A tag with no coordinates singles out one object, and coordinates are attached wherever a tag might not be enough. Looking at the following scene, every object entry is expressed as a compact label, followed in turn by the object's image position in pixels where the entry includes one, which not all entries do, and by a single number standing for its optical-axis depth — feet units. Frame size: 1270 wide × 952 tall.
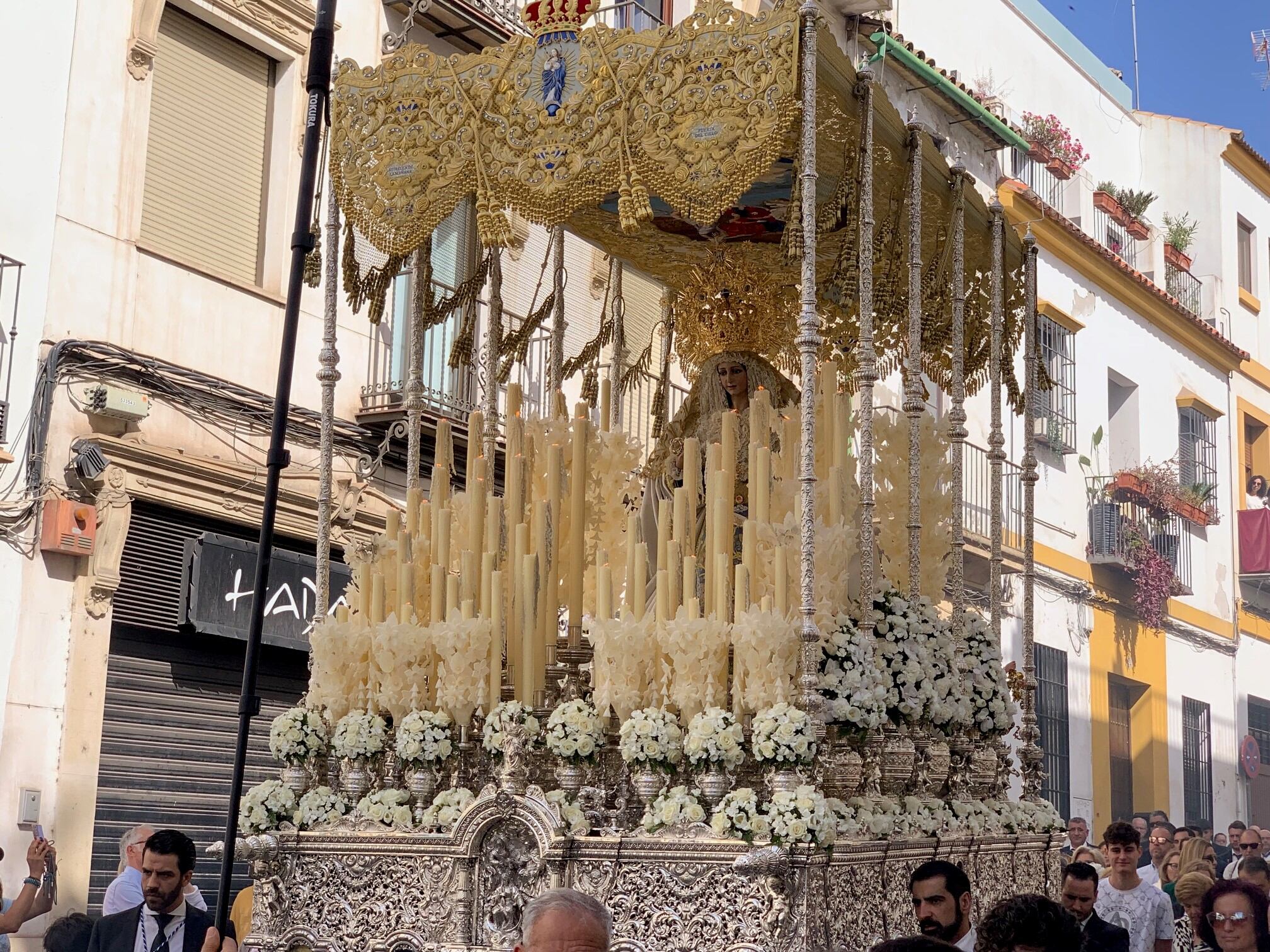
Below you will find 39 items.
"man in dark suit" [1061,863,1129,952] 20.30
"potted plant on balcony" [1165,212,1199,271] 73.67
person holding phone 25.04
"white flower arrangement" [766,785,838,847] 19.11
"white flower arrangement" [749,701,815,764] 19.48
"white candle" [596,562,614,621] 21.57
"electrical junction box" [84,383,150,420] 31.89
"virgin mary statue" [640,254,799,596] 26.32
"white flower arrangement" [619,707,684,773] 20.13
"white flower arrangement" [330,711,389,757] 22.56
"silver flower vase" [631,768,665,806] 20.31
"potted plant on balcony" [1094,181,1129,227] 67.41
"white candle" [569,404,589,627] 23.82
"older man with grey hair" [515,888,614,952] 10.50
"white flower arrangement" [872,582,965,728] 21.86
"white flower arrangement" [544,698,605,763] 20.83
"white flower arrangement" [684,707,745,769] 19.79
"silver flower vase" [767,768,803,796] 19.57
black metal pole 15.11
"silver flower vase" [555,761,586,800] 21.02
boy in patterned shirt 22.85
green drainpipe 51.42
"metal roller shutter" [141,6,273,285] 35.12
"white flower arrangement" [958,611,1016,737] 24.66
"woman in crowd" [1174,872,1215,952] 22.11
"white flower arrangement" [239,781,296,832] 22.86
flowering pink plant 63.46
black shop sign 34.12
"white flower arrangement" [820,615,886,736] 20.30
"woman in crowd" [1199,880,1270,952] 18.16
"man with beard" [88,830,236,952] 17.48
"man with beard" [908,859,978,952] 16.29
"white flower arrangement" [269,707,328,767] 23.09
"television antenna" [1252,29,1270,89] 80.28
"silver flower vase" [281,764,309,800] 23.18
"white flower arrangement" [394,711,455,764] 22.09
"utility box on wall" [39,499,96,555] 31.14
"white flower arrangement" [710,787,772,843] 19.33
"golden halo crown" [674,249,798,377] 27.17
